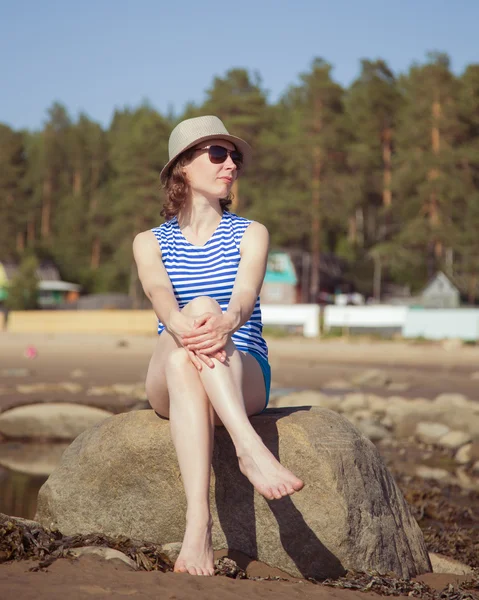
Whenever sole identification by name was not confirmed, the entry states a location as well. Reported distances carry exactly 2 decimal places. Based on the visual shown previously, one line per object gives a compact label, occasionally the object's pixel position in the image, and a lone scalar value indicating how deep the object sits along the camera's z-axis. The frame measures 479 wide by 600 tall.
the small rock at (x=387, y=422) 9.48
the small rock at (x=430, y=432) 8.53
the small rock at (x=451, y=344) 23.83
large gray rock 3.51
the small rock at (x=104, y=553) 3.12
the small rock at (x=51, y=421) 7.62
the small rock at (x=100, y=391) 11.70
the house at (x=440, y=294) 38.31
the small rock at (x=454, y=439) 8.21
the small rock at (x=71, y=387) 11.95
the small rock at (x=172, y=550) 3.32
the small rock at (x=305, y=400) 10.21
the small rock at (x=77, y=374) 14.67
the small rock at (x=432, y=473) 6.89
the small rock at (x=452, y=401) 10.95
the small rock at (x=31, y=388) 11.52
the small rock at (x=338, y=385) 14.06
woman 3.13
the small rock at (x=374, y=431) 8.59
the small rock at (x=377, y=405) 10.42
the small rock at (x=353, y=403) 10.52
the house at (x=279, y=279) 43.66
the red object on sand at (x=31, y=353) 19.48
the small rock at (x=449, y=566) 4.03
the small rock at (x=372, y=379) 14.46
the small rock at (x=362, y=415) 9.86
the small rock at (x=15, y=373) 14.32
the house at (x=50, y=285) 49.38
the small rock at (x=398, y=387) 13.74
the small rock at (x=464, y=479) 6.68
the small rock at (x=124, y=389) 11.79
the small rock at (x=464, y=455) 7.68
